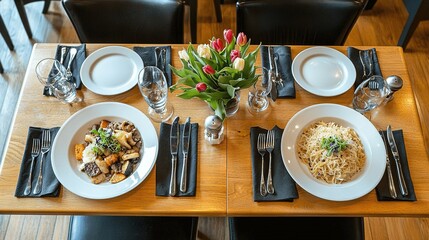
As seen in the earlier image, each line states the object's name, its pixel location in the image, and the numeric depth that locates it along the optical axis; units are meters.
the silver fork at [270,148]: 1.00
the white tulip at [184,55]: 0.96
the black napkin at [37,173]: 0.99
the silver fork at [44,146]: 1.02
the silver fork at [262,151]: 0.99
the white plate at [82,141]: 0.98
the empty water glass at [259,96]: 1.14
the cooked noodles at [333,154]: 0.99
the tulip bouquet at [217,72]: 0.92
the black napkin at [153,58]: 1.23
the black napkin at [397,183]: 0.98
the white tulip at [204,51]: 0.92
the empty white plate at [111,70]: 1.18
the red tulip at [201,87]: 0.90
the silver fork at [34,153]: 1.00
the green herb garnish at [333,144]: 1.00
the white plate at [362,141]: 0.97
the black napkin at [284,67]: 1.17
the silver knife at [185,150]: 1.00
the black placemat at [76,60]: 1.20
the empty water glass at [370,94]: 1.12
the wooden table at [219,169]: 0.97
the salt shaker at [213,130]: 0.99
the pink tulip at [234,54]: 0.90
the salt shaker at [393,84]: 1.13
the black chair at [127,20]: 1.37
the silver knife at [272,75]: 1.17
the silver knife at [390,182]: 0.98
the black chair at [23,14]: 2.19
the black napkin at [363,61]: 1.21
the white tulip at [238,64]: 0.87
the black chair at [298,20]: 1.36
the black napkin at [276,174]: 0.98
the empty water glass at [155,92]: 1.09
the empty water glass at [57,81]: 1.15
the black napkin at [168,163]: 1.00
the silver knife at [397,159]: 0.99
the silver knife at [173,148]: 1.00
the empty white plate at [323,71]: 1.18
